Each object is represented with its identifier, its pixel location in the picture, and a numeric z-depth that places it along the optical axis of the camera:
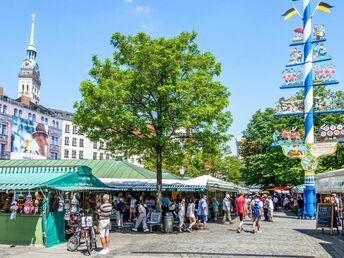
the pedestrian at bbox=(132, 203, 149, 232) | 19.55
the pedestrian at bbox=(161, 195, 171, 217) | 25.09
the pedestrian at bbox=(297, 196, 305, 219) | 30.67
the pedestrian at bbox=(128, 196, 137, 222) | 24.86
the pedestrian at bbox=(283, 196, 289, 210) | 44.43
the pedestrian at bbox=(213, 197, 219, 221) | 26.17
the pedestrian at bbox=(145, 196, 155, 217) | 23.61
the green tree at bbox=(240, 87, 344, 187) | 40.31
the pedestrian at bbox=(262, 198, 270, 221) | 27.45
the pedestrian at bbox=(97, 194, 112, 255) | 12.70
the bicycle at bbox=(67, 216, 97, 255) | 13.30
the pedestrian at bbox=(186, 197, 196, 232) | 19.61
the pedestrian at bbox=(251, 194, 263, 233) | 19.19
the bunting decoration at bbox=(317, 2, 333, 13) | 31.47
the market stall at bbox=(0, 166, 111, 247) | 14.40
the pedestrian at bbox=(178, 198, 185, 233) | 19.75
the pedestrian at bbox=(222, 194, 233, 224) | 23.87
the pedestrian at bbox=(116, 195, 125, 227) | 22.44
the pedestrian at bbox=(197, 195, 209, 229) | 20.81
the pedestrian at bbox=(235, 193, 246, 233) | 19.30
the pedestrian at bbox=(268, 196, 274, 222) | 26.53
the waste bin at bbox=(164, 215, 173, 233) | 18.98
